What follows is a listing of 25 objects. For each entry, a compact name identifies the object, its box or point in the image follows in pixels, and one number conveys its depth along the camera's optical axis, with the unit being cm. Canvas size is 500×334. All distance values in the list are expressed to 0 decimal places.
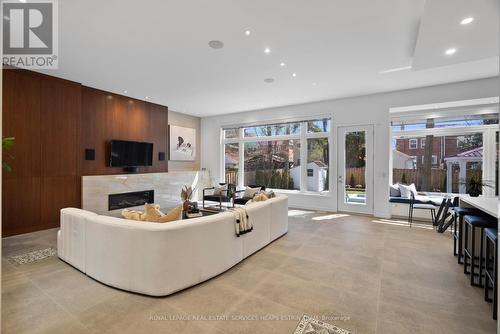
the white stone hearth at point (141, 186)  539
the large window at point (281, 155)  685
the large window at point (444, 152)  537
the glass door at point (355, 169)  611
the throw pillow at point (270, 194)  445
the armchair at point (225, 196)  648
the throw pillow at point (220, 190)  666
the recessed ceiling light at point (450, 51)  337
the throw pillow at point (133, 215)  284
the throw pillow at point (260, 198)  411
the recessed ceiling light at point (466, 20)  260
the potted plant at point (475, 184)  486
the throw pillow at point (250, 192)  623
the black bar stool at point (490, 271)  216
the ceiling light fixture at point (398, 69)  436
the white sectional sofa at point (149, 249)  243
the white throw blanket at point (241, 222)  308
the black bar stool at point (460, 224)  323
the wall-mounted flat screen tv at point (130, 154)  595
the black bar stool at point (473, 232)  259
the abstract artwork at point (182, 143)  784
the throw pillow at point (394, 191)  602
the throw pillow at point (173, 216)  273
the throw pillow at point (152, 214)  276
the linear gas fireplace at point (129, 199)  579
